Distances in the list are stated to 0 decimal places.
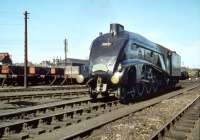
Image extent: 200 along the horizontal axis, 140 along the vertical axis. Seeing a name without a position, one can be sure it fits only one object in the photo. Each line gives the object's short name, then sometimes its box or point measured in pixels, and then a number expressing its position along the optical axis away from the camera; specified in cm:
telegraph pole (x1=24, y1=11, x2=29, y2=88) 3045
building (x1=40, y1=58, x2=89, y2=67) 7988
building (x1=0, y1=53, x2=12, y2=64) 3334
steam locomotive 1443
